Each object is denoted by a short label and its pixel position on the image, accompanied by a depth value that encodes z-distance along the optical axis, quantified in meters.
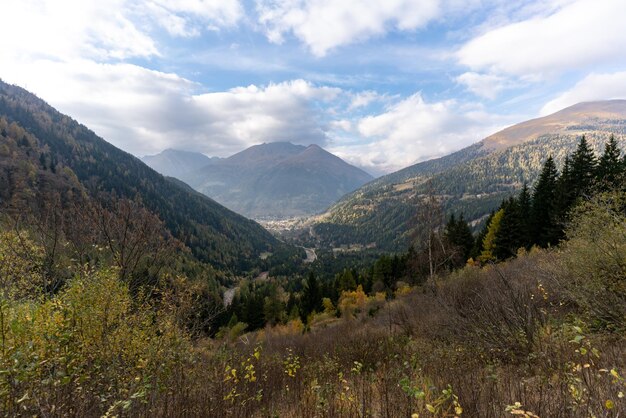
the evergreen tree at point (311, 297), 63.09
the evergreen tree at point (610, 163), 32.92
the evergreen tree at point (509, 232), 40.09
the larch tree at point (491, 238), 42.06
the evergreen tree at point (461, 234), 50.63
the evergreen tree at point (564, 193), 32.84
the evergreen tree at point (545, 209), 34.09
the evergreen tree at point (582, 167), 33.53
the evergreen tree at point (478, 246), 47.91
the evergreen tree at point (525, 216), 38.41
